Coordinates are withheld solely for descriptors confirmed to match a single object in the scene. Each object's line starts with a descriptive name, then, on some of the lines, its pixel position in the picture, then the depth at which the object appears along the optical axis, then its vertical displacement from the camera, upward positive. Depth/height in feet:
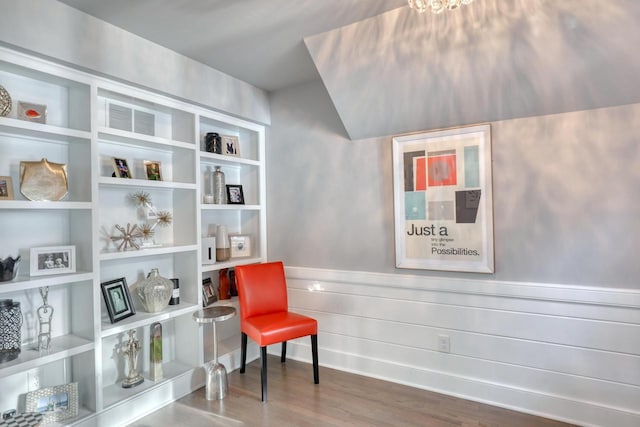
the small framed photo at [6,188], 6.43 +0.60
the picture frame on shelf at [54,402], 6.75 -3.41
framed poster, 8.34 +0.35
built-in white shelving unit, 6.83 -0.12
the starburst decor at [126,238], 8.38 -0.44
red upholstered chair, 8.62 -2.55
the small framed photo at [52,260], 6.69 -0.75
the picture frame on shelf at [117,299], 7.80 -1.76
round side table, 8.65 -3.73
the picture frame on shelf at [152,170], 9.00 +1.21
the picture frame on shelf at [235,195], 11.17 +0.71
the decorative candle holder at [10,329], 6.19 -1.86
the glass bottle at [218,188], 10.61 +0.88
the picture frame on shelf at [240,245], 11.41 -0.86
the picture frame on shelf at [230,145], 10.85 +2.20
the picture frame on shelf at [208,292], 10.32 -2.14
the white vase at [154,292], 8.53 -1.71
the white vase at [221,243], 10.64 -0.74
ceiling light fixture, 5.10 +2.96
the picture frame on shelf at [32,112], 6.73 +2.04
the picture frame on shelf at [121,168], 8.20 +1.18
